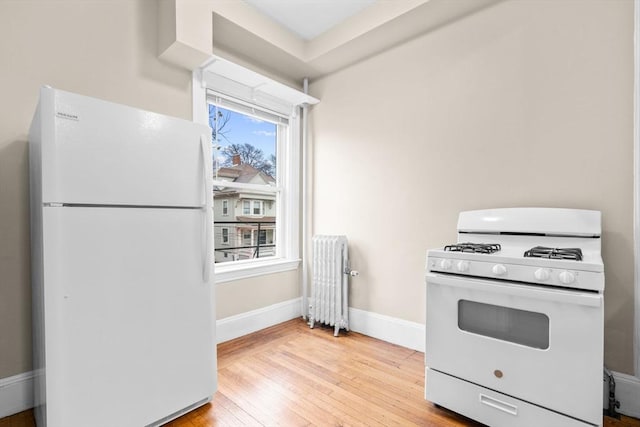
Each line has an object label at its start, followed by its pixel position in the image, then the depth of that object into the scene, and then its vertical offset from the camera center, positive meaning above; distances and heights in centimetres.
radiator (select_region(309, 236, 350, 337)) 281 -68
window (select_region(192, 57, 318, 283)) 264 +45
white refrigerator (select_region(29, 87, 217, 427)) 127 -25
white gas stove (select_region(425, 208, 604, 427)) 132 -56
